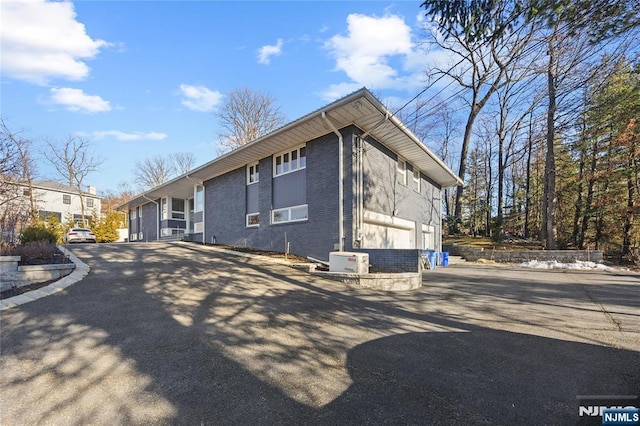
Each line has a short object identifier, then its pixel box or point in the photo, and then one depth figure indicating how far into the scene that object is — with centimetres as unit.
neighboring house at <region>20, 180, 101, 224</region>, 3391
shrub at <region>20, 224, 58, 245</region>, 904
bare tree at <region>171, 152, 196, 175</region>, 3891
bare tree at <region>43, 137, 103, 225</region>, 3052
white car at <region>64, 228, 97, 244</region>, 2084
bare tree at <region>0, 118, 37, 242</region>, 927
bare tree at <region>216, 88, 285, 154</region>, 2875
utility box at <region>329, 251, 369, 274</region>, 842
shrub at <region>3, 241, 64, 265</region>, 713
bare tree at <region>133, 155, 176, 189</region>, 3753
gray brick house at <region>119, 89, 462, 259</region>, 1024
